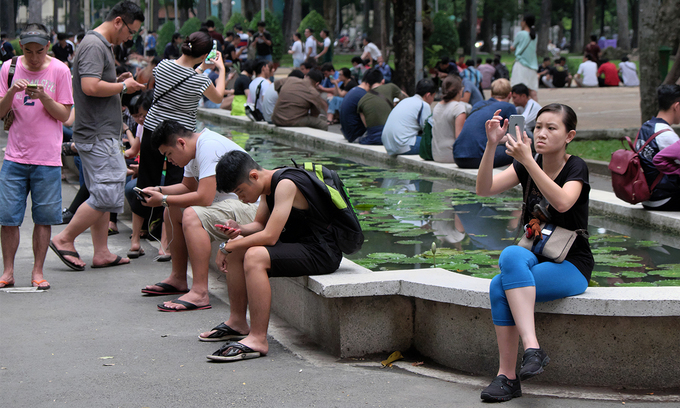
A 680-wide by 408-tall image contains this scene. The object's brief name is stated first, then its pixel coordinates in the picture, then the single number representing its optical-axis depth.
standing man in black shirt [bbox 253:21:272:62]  23.88
